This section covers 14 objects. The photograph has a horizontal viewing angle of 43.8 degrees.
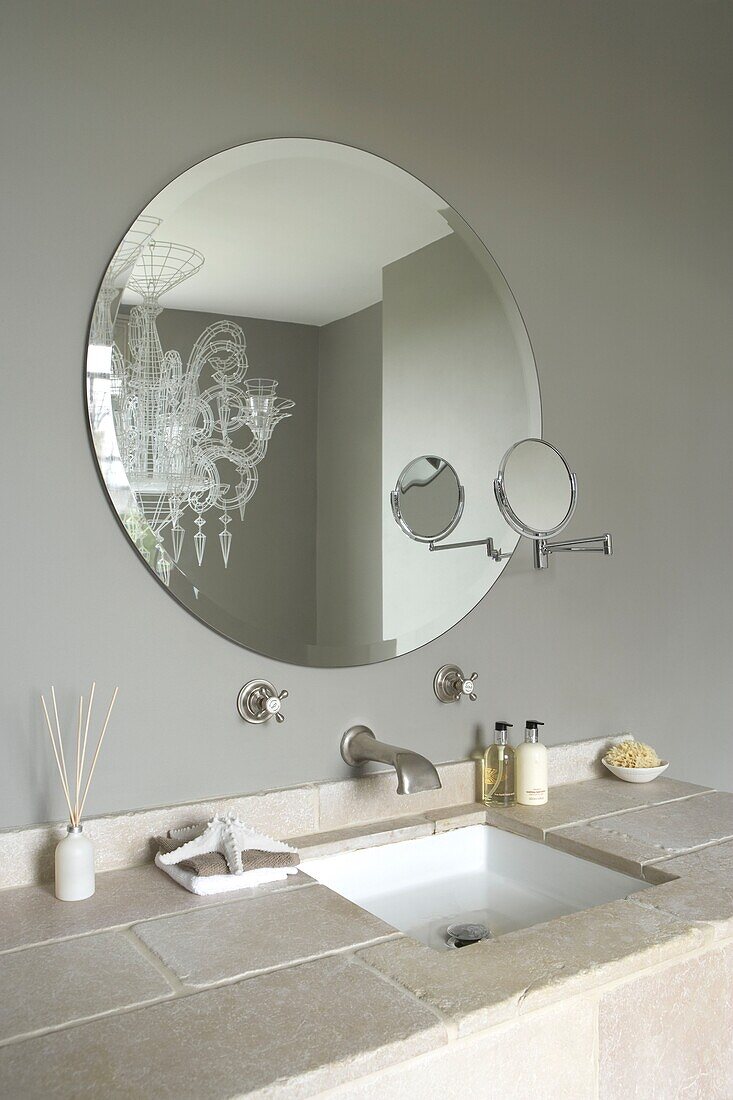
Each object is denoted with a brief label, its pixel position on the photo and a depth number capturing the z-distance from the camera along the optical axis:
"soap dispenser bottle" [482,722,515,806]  1.84
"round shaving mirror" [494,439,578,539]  1.82
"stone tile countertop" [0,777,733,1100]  0.92
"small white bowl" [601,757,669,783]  2.00
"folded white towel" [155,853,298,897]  1.35
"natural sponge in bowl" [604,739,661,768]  2.03
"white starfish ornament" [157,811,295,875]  1.40
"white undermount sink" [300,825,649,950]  1.60
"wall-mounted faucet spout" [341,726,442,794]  1.50
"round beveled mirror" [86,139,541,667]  1.51
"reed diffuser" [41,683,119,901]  1.32
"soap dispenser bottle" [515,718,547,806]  1.83
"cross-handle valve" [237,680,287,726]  1.60
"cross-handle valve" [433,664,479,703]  1.85
